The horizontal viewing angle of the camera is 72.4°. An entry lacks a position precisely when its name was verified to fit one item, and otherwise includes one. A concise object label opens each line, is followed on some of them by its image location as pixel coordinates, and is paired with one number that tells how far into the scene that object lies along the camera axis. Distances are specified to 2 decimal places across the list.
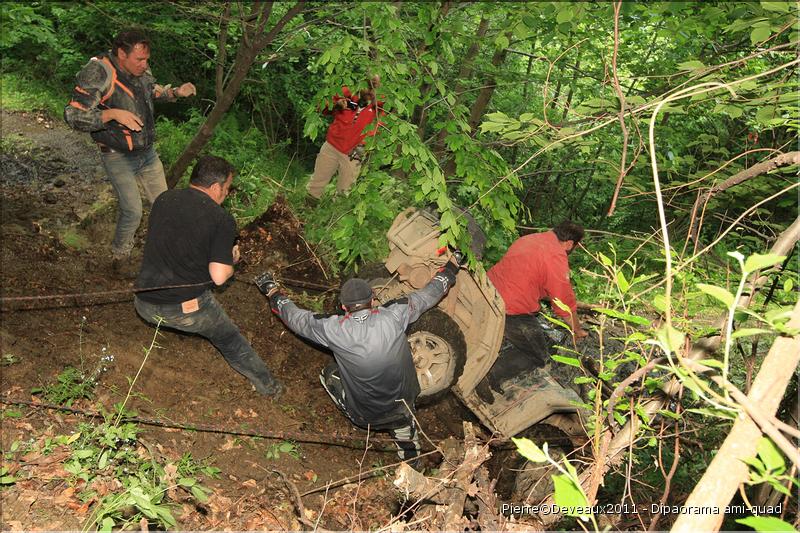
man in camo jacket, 4.85
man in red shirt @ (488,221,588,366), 5.52
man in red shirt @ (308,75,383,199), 7.01
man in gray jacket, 4.38
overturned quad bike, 5.23
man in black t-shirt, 4.24
